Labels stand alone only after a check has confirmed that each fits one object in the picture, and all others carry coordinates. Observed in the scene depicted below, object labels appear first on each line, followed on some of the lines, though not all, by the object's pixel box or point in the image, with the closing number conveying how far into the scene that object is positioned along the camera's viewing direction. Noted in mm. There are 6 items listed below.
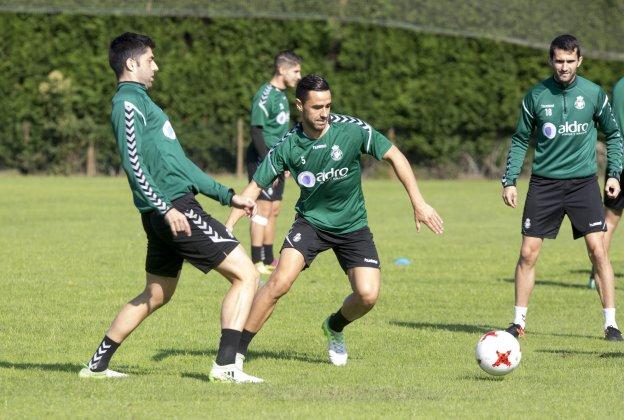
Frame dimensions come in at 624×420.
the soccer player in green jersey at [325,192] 16609
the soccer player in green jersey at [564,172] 20281
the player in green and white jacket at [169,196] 15047
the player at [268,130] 28906
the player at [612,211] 26172
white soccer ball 16281
